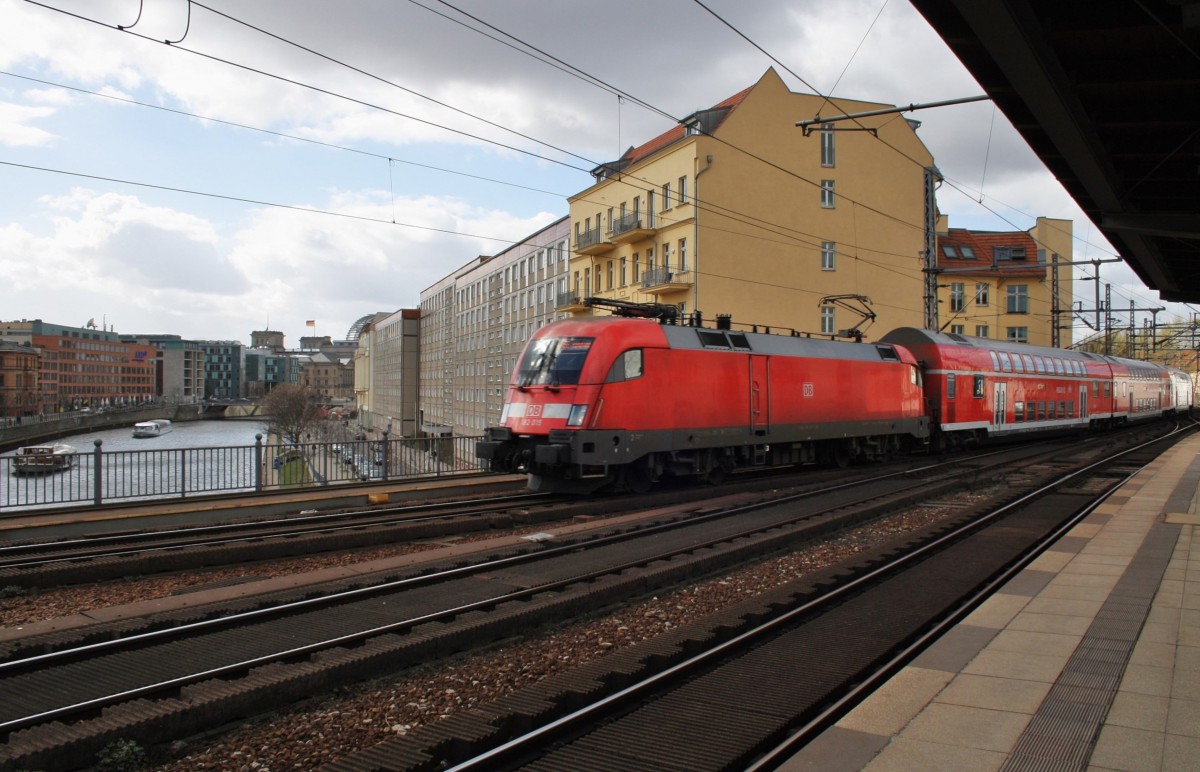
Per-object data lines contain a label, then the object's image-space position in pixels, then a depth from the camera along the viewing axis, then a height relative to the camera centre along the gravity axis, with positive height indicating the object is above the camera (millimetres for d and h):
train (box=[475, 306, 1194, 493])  14477 -102
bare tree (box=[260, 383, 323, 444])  71138 -1897
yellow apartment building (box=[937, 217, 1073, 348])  47094 +6627
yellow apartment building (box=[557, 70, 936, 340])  33031 +7989
